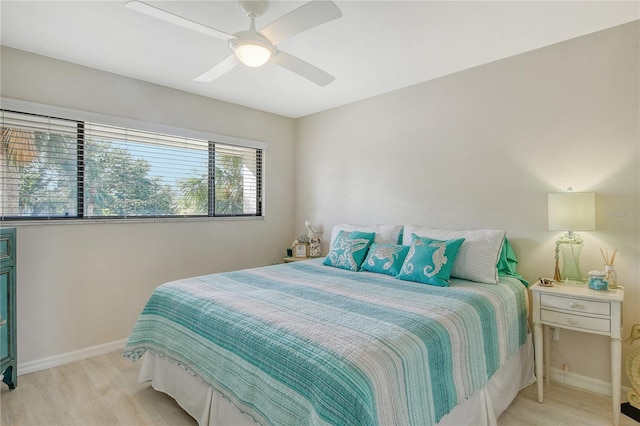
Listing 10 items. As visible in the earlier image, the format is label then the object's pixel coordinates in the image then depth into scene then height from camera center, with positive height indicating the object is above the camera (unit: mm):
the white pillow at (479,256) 2414 -320
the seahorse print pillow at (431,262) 2383 -361
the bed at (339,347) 1291 -636
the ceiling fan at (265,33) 1611 +991
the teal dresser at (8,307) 2248 -648
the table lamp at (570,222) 2189 -59
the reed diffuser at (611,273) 2172 -395
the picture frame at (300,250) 4082 -449
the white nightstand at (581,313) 1973 -636
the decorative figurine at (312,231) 4219 -222
